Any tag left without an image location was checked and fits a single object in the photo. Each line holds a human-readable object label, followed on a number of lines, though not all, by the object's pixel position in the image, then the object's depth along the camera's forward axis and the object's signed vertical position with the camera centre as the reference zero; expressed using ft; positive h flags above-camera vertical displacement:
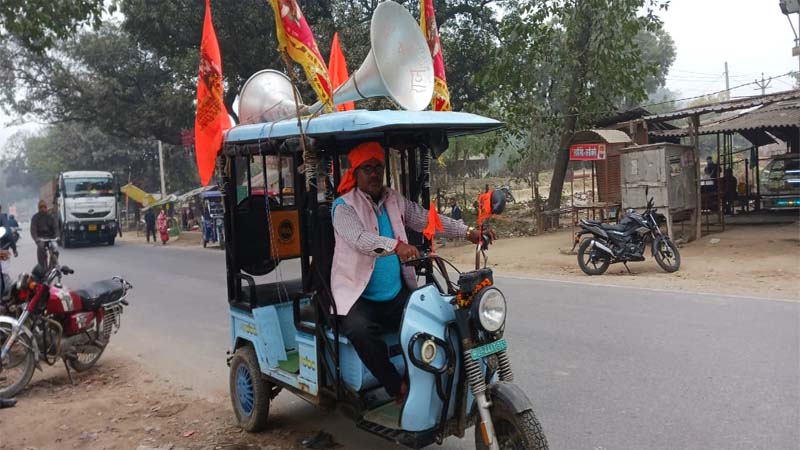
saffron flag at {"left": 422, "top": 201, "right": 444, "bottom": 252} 11.23 -0.41
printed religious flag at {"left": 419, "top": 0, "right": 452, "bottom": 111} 14.99 +3.82
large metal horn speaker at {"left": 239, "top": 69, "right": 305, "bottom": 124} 15.47 +2.93
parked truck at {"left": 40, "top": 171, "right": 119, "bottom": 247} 81.71 +1.40
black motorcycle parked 34.17 -2.90
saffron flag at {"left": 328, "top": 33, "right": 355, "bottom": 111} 18.31 +4.19
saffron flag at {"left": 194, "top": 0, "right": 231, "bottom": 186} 13.61 +2.05
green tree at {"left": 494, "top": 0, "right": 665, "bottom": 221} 50.19 +11.54
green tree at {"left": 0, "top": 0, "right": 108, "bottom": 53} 35.45 +12.02
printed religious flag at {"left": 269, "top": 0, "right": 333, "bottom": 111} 11.79 +3.24
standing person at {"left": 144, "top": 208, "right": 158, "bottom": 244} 91.30 -0.97
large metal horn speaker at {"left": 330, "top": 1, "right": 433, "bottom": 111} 11.80 +2.69
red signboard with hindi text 45.62 +3.16
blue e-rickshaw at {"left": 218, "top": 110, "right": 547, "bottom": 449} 9.68 -2.00
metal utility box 40.27 +0.94
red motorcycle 17.47 -3.15
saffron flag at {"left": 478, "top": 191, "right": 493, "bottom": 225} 10.35 -0.15
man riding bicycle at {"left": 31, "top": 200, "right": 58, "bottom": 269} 42.57 -0.40
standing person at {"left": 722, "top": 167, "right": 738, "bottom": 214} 58.80 -0.24
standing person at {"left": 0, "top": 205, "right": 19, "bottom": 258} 25.42 -0.09
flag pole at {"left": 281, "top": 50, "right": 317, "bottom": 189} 11.24 +0.90
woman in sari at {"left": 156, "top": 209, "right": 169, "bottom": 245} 82.48 -2.03
